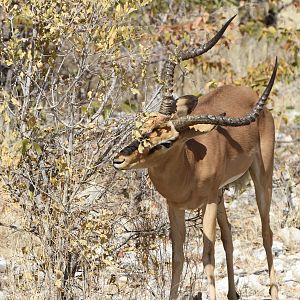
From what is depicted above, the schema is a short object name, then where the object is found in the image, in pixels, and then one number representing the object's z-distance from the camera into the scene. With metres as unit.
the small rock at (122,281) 14.26
